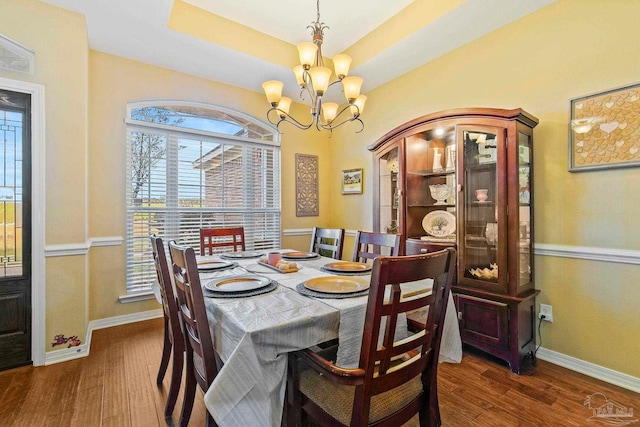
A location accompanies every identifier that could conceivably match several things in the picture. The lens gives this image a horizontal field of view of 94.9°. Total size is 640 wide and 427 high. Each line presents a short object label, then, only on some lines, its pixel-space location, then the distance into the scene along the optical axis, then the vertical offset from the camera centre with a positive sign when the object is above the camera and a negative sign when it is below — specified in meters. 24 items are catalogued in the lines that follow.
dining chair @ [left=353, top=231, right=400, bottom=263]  2.00 -0.23
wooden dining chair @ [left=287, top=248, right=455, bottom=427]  0.96 -0.58
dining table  1.00 -0.47
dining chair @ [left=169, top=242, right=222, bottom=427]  1.18 -0.50
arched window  3.03 +0.41
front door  2.14 -0.12
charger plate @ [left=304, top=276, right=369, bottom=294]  1.42 -0.38
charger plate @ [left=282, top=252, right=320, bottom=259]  2.35 -0.35
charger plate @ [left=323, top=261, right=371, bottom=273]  1.82 -0.36
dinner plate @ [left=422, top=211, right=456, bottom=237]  2.65 -0.10
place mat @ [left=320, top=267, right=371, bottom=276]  1.79 -0.37
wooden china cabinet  2.11 +0.00
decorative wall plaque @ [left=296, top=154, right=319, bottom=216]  4.12 +0.39
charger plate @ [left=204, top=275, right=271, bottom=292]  1.42 -0.37
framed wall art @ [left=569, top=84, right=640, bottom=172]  1.88 +0.55
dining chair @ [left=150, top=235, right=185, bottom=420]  1.58 -0.62
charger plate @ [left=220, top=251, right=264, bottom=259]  2.36 -0.35
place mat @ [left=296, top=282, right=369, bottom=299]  1.36 -0.39
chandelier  2.00 +0.93
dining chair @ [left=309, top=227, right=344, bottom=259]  2.47 -0.27
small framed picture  3.90 +0.43
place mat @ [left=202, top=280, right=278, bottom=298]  1.37 -0.38
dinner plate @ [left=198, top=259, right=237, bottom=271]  1.91 -0.36
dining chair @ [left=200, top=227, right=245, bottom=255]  2.63 -0.20
